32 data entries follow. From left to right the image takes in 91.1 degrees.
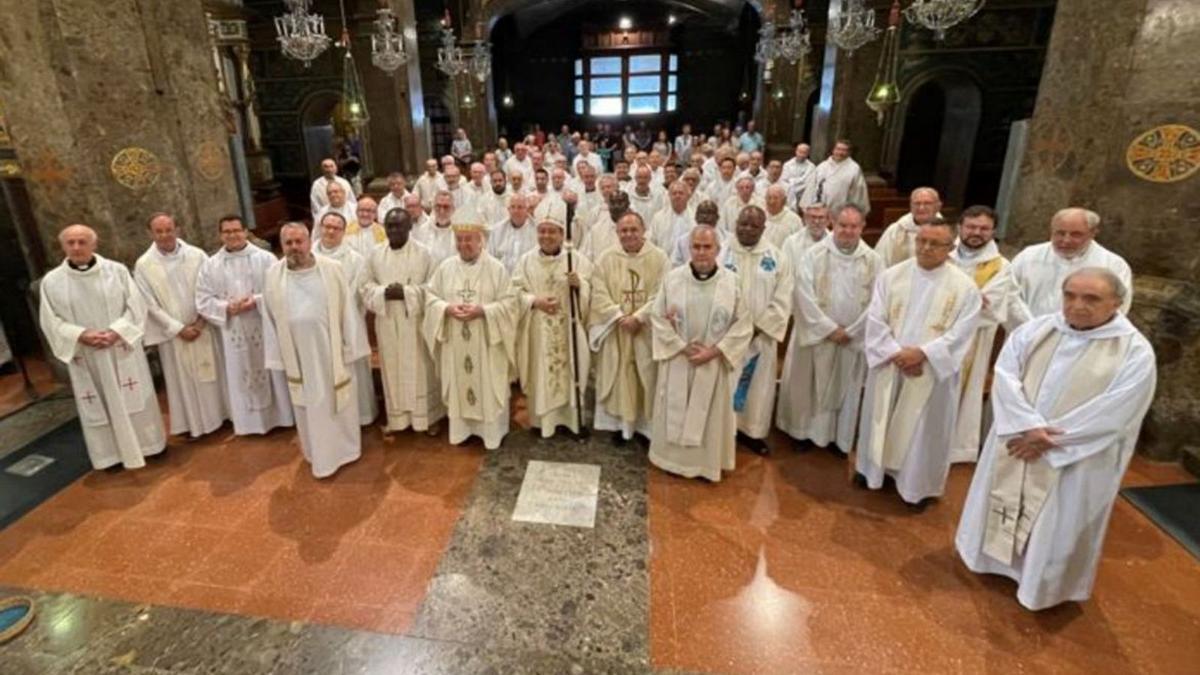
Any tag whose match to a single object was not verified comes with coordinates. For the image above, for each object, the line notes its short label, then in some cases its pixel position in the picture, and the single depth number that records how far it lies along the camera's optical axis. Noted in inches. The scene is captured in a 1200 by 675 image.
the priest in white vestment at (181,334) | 195.5
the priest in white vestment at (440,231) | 273.3
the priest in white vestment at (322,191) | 361.4
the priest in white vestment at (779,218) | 284.8
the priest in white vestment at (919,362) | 156.9
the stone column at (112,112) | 205.2
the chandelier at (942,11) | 269.6
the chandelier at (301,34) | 346.0
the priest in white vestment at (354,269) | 208.2
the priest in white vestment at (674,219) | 321.1
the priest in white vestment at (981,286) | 171.6
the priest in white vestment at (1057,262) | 167.9
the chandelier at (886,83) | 251.0
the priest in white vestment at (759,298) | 189.0
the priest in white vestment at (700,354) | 173.9
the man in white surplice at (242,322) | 200.2
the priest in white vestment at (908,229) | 208.4
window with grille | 1099.9
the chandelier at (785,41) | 534.3
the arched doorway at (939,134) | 539.5
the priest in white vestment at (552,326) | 199.9
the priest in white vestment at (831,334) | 190.9
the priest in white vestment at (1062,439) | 118.3
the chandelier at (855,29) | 382.0
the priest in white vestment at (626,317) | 194.5
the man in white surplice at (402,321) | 201.6
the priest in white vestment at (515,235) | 282.5
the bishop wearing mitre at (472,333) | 193.9
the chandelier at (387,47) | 387.2
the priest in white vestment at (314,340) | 177.5
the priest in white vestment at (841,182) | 374.3
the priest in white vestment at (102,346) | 175.0
